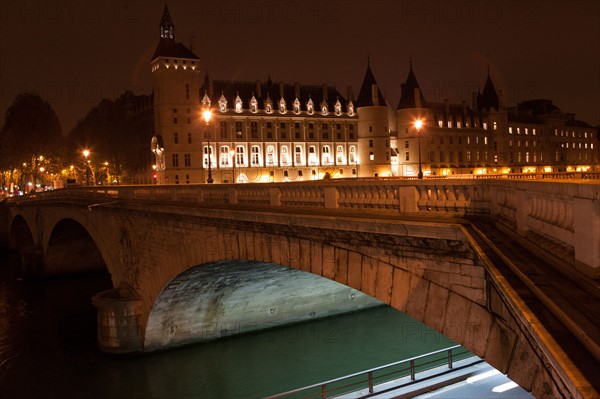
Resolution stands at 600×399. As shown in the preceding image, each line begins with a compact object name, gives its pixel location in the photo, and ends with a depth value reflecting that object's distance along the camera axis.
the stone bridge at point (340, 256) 6.38
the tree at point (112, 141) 83.31
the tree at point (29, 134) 74.62
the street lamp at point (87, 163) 79.57
